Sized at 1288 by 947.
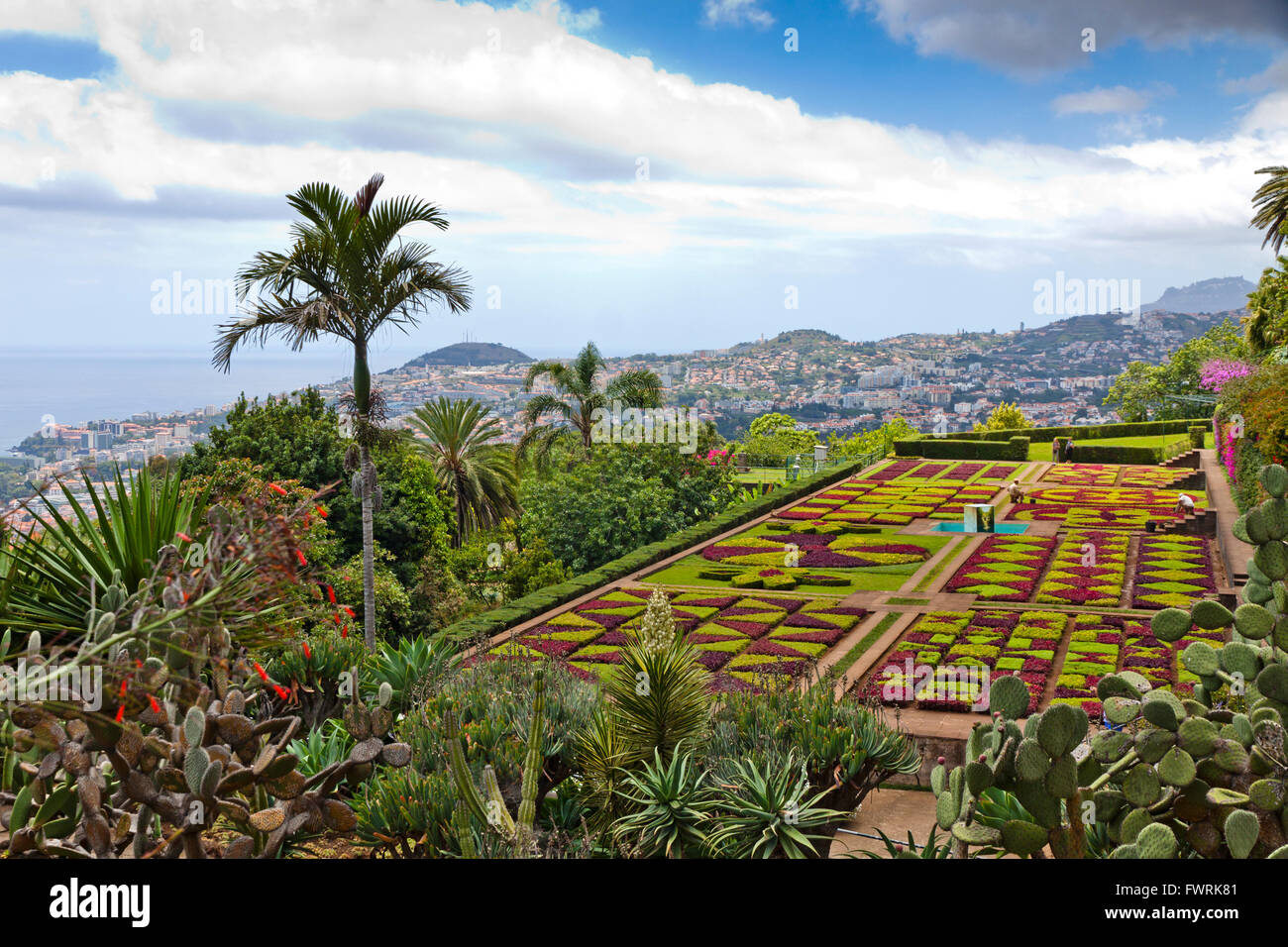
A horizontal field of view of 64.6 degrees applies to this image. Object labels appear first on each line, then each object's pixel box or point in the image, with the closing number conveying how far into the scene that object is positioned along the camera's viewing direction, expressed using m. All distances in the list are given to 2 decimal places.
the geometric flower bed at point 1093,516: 28.03
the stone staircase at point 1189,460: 39.09
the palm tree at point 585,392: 31.56
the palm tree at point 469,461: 28.28
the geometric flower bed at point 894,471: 41.20
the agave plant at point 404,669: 7.76
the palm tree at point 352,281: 13.54
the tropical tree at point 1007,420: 59.88
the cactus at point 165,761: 3.66
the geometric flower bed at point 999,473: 40.56
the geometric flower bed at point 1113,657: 13.39
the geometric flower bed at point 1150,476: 36.31
